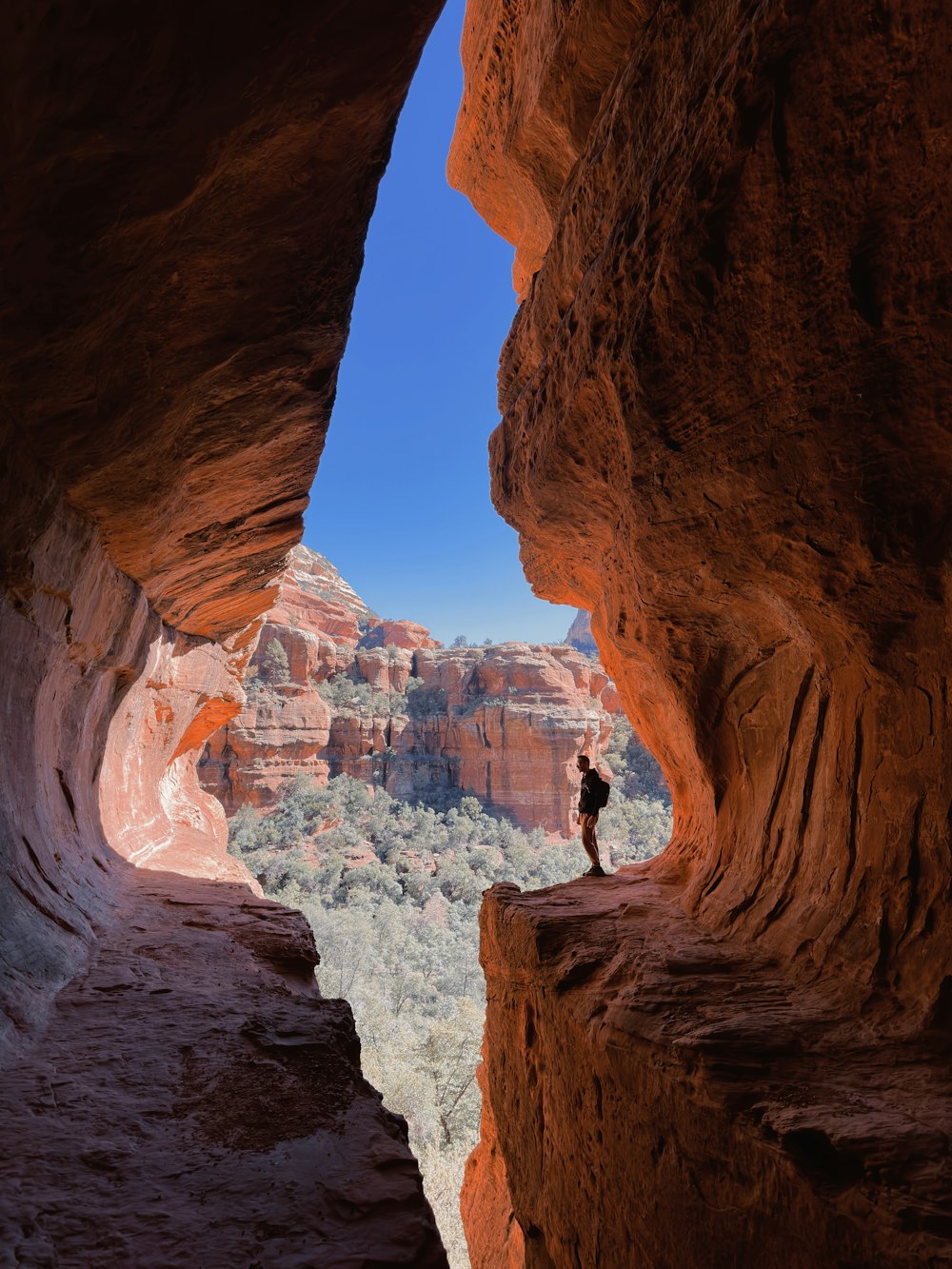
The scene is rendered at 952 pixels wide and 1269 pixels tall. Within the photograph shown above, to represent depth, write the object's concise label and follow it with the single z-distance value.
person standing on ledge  8.30
